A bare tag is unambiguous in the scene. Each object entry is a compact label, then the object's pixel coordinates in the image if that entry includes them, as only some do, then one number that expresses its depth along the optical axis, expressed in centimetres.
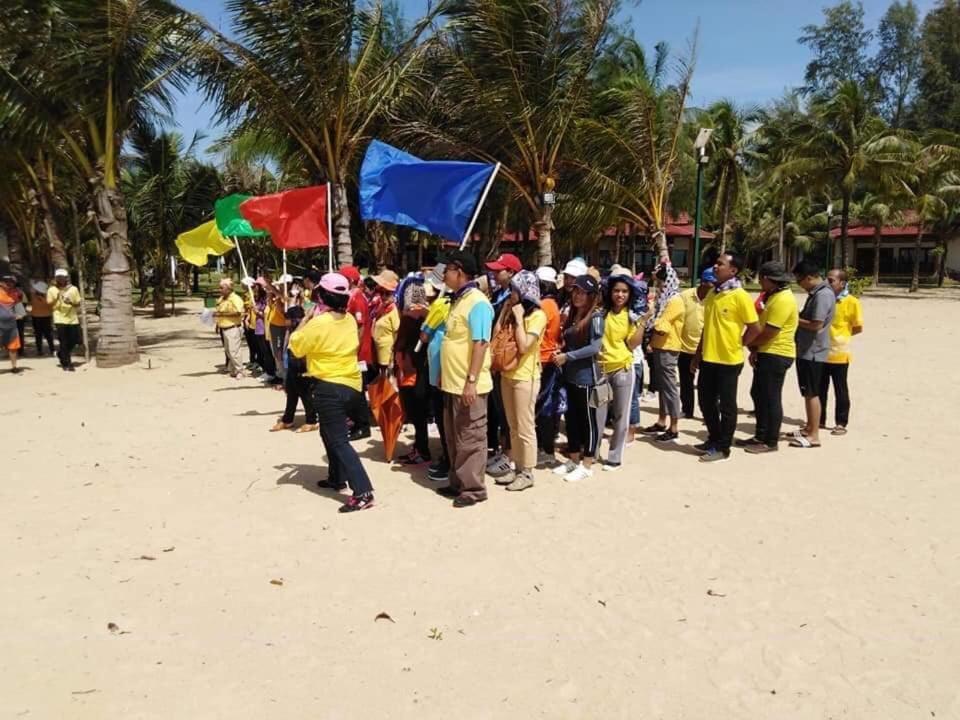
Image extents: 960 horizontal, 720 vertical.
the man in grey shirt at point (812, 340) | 667
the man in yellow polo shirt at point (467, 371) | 495
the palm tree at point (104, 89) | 1109
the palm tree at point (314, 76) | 1157
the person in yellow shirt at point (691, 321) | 744
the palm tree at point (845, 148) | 2716
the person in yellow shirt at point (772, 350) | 622
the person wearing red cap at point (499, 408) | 555
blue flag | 720
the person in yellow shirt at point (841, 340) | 710
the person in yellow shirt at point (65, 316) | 1207
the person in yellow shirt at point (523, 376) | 523
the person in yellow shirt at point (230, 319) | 1031
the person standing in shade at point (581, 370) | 572
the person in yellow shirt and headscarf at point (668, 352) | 707
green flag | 1125
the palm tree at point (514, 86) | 1239
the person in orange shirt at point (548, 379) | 592
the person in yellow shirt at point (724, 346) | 616
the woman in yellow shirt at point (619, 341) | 592
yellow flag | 1220
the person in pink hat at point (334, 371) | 507
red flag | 973
